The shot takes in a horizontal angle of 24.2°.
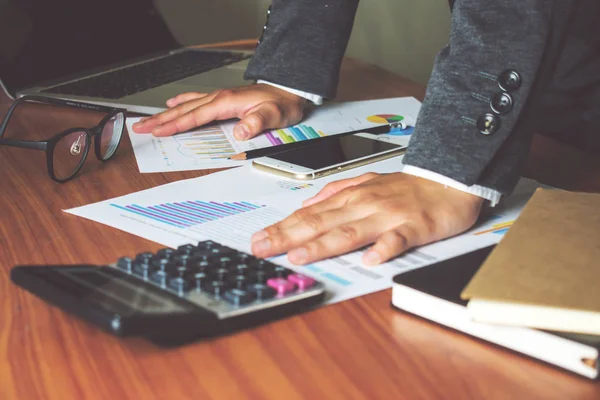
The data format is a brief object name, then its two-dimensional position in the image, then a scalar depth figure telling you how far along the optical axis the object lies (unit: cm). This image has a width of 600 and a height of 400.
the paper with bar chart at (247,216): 92
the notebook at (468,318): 79
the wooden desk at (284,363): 79
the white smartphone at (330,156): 111
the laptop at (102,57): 138
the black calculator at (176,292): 81
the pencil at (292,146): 115
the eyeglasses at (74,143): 110
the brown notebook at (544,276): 80
